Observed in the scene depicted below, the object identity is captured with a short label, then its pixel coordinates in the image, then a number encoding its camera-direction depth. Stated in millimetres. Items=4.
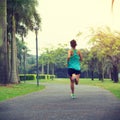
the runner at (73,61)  12219
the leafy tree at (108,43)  44625
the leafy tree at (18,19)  33531
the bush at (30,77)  65406
